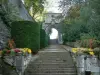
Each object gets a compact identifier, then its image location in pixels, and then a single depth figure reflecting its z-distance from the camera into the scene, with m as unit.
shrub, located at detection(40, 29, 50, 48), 18.82
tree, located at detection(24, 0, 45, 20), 30.31
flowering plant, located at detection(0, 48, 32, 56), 8.91
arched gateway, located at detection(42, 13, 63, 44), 40.66
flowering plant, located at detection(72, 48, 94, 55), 9.25
